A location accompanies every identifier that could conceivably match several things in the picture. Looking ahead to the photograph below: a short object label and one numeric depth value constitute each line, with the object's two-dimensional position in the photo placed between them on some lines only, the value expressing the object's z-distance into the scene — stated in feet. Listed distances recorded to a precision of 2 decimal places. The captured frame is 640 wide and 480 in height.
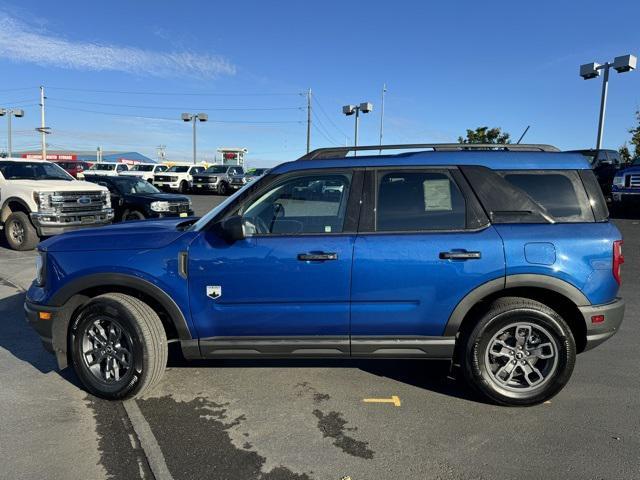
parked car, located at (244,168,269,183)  99.96
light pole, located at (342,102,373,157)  121.08
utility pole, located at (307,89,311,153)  163.73
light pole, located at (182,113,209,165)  154.30
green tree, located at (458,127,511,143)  117.57
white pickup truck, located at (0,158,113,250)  33.19
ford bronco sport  11.31
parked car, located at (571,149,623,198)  60.95
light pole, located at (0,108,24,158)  148.46
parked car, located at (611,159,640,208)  47.39
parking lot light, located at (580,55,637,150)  72.79
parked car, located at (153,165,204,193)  96.89
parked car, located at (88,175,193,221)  41.63
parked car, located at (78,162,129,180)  107.86
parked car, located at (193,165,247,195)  93.56
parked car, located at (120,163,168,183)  100.37
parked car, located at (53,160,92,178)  104.55
